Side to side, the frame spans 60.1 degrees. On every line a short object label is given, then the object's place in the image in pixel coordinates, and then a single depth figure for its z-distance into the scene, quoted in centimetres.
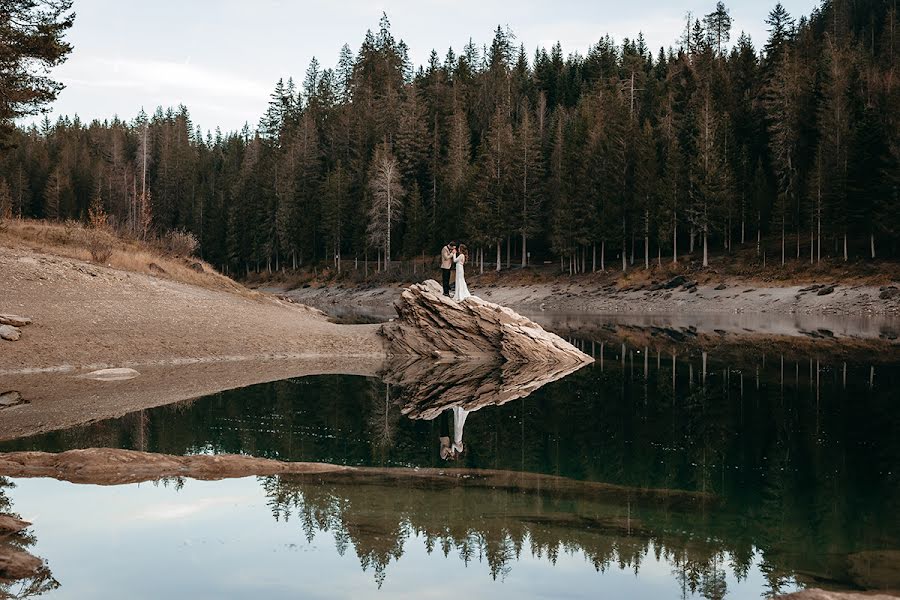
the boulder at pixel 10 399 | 1889
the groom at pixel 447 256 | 3288
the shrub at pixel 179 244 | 4856
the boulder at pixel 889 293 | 5345
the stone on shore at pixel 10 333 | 2538
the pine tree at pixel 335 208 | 9819
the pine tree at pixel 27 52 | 3231
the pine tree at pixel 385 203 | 8909
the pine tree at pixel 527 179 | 8500
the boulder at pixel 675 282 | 6781
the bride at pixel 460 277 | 3184
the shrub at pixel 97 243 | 3659
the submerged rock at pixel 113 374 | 2394
